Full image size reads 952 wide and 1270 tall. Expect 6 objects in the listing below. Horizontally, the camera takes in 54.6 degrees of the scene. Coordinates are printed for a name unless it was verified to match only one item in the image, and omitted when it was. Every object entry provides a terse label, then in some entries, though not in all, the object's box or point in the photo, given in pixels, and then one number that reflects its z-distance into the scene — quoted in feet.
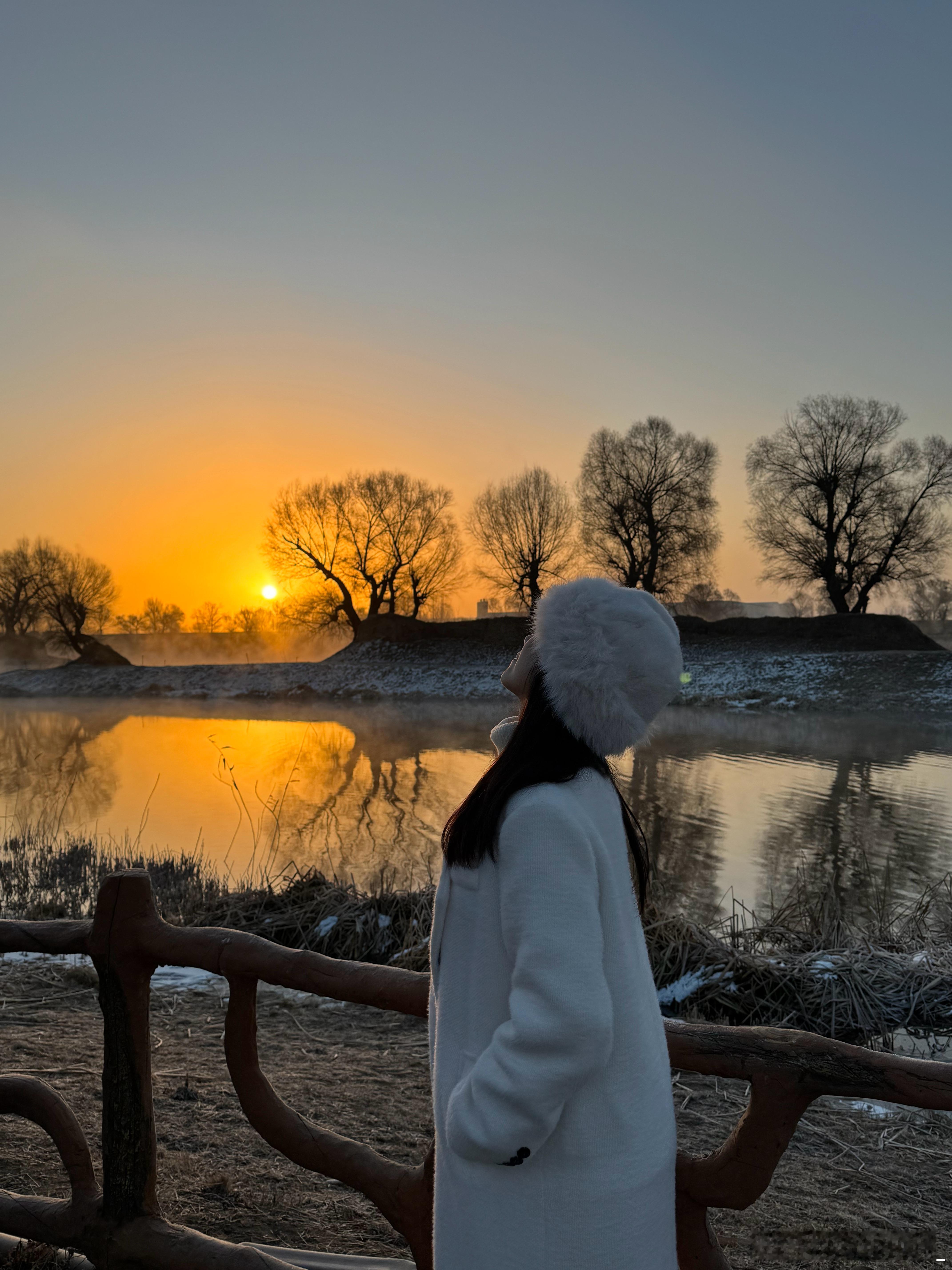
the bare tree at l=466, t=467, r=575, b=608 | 165.58
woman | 4.65
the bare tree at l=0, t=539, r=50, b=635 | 200.64
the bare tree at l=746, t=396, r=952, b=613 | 146.61
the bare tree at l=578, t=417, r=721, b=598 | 157.99
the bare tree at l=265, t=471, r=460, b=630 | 170.19
